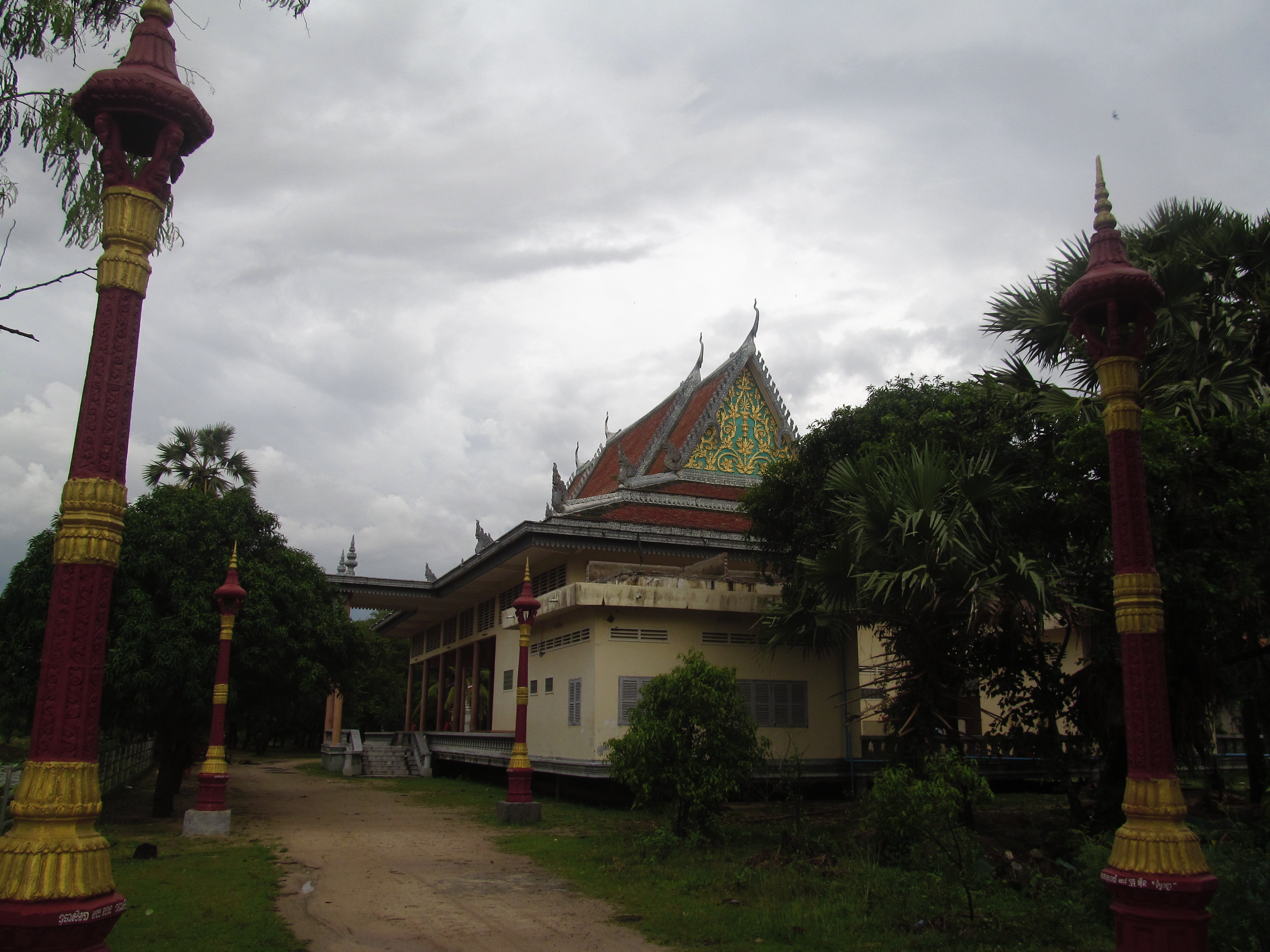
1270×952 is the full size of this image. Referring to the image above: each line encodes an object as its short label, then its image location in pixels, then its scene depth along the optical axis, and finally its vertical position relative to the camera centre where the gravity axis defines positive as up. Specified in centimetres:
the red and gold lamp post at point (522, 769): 1561 -164
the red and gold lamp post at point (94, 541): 448 +61
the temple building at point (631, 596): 1809 +168
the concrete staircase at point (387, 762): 2934 -297
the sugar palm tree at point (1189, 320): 1209 +489
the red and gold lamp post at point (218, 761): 1381 -143
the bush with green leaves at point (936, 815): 903 -139
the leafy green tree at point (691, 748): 1236 -99
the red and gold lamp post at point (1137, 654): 599 +18
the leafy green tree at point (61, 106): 714 +424
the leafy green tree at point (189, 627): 1439 +56
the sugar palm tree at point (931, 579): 1169 +121
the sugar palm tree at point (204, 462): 2747 +580
